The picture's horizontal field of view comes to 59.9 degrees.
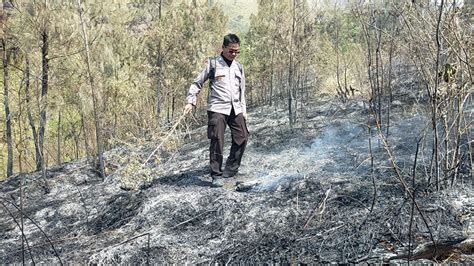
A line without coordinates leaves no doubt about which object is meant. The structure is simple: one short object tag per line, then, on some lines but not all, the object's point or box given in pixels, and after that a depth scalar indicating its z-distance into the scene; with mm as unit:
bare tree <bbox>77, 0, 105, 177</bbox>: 5055
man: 3587
